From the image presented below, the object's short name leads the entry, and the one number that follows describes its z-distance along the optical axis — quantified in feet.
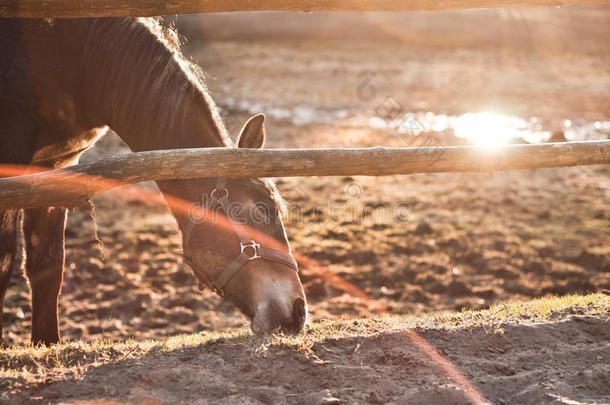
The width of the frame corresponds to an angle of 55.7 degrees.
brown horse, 10.93
